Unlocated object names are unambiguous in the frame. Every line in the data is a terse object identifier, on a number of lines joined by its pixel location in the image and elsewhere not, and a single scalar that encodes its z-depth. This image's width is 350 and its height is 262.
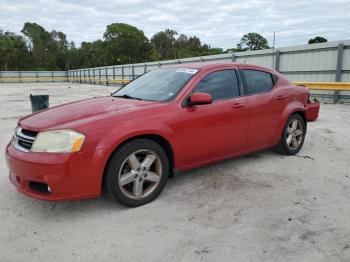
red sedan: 3.18
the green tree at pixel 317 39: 63.06
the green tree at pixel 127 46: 82.88
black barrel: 10.16
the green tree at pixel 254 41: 85.81
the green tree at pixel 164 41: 103.32
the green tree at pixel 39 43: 90.62
